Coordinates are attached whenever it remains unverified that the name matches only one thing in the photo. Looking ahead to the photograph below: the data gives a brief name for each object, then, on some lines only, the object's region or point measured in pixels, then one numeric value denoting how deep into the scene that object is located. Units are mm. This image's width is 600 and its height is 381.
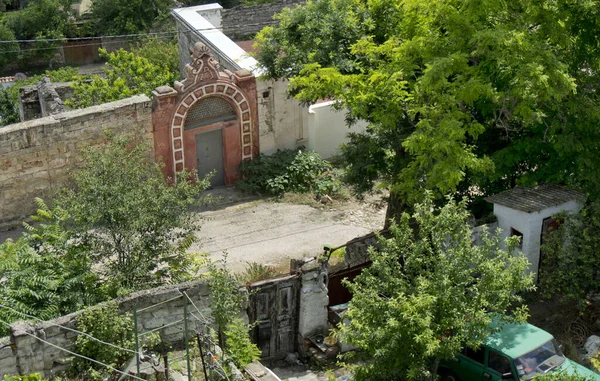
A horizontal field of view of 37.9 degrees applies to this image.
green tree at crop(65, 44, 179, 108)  23297
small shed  16156
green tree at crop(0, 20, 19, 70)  41781
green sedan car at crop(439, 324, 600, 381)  13320
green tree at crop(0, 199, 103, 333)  14172
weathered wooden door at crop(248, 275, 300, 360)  15633
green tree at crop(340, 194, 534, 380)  12578
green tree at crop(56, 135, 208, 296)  15133
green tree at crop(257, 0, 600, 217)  15719
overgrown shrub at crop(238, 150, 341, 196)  22250
